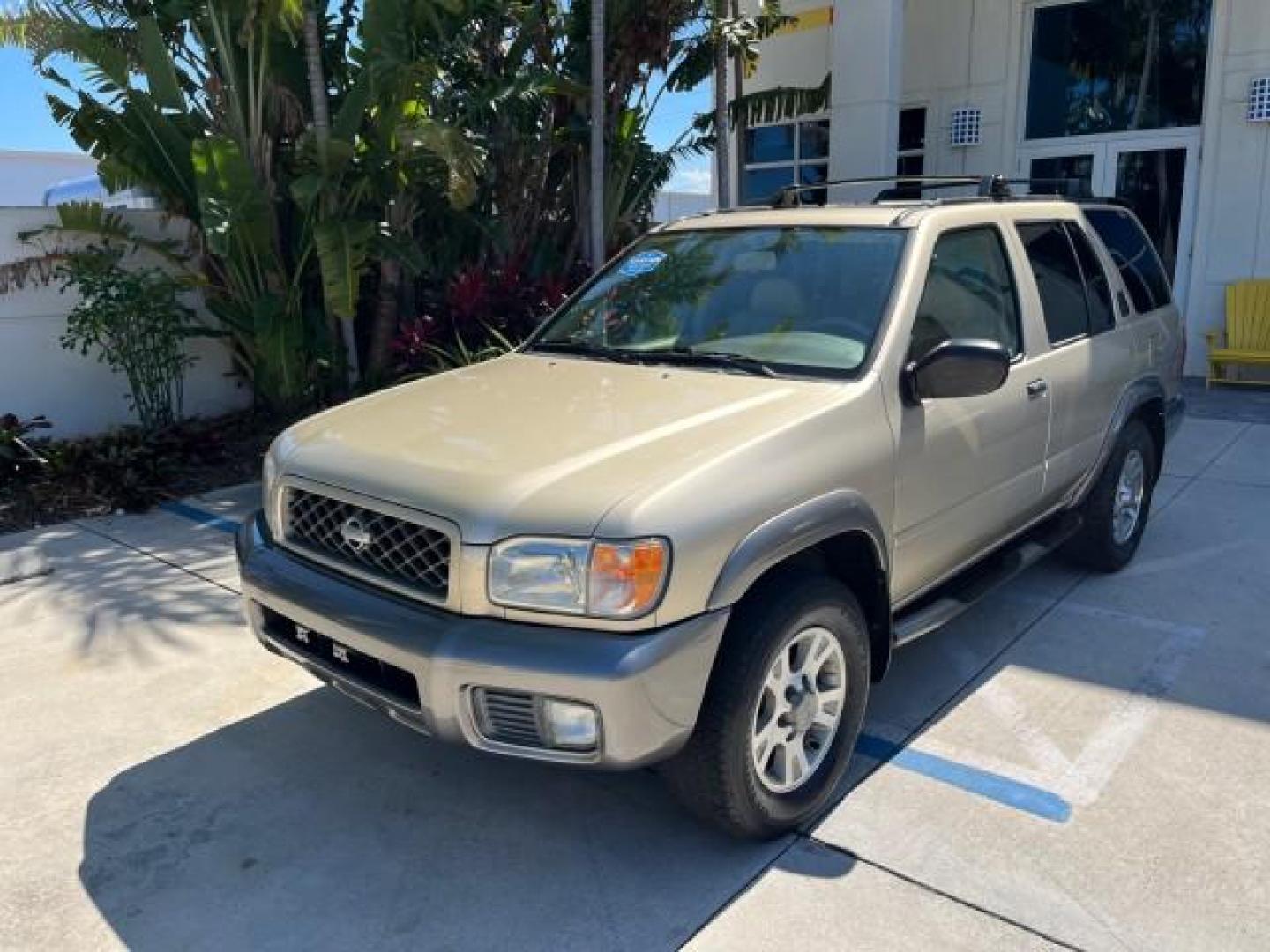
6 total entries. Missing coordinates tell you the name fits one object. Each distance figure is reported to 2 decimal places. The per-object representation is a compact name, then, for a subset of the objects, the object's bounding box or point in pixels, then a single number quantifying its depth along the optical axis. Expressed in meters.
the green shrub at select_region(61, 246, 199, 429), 7.38
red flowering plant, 8.11
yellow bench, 10.12
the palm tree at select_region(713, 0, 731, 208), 9.76
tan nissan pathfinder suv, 2.64
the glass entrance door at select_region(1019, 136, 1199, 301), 10.77
